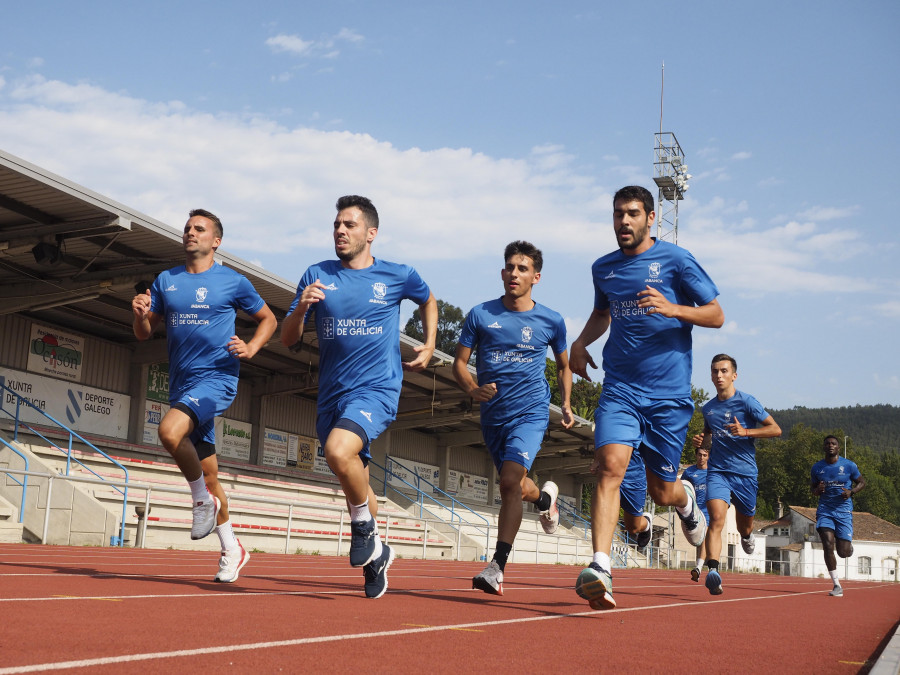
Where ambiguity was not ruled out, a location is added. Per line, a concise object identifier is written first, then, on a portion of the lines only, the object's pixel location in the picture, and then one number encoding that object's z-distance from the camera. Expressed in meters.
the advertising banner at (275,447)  28.05
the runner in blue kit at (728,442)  9.85
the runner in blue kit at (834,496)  13.24
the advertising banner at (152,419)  24.05
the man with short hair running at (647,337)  5.86
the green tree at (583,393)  66.28
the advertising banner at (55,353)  21.45
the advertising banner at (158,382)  24.45
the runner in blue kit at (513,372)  7.07
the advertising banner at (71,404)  20.62
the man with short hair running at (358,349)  5.53
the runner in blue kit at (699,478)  11.59
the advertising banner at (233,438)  26.12
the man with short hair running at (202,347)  6.37
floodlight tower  51.44
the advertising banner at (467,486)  37.66
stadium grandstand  15.78
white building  81.25
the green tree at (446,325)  79.19
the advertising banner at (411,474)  32.72
